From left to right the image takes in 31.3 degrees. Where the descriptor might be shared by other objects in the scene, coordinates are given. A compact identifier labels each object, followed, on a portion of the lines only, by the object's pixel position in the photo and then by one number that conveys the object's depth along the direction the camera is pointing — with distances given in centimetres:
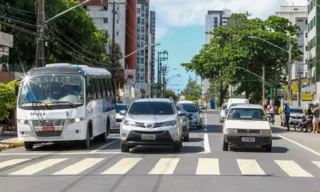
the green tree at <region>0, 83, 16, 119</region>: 2375
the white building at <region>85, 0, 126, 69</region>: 10462
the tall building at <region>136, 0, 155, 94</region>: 16462
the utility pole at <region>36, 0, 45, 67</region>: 2681
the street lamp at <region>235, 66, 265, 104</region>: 6666
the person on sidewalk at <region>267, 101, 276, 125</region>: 4206
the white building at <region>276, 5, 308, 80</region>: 11150
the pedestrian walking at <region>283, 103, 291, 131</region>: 3677
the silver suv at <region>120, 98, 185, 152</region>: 1762
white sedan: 1881
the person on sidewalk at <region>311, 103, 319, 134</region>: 3322
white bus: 1930
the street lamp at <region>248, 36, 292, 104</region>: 4717
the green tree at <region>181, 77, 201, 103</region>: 18785
